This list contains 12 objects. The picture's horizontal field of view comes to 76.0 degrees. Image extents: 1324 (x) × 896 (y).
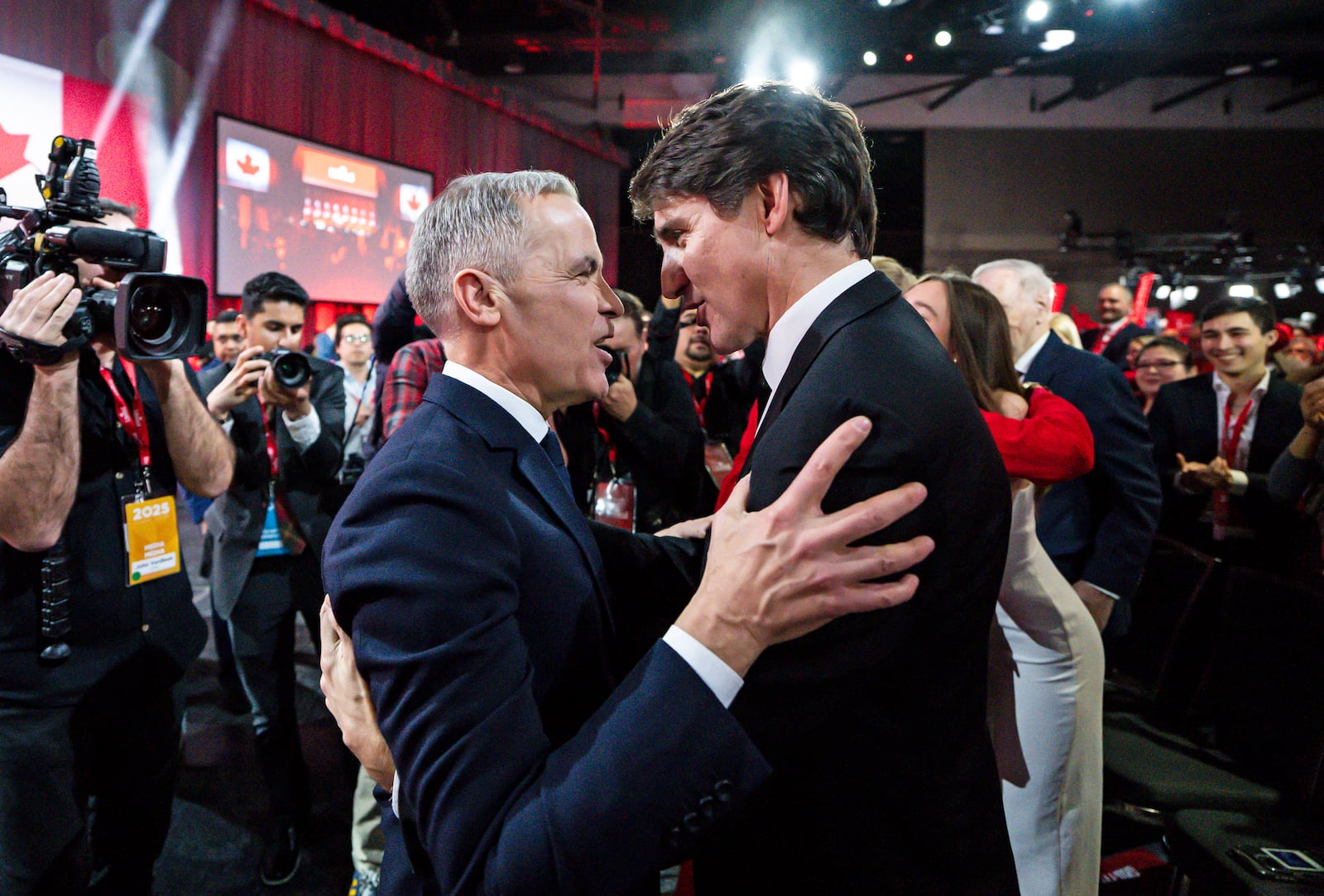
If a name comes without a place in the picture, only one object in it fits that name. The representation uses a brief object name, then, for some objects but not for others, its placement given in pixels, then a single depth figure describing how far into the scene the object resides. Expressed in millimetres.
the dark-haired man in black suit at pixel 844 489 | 822
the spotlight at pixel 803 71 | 8609
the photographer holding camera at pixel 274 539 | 2516
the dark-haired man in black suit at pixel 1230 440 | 3637
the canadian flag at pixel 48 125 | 5117
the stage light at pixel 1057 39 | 8016
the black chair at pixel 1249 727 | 2014
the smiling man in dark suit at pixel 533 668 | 732
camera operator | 1640
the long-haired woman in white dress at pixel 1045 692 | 1875
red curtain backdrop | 5578
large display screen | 6723
